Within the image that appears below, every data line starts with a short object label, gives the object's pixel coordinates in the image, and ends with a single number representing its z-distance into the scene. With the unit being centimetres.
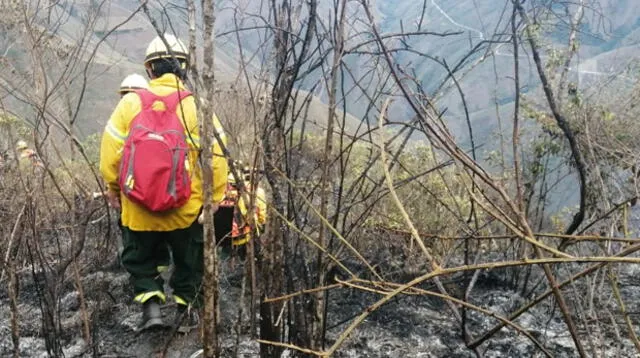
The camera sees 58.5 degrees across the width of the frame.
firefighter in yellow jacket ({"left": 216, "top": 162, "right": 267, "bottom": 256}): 341
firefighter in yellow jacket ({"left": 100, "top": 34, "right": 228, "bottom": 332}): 269
